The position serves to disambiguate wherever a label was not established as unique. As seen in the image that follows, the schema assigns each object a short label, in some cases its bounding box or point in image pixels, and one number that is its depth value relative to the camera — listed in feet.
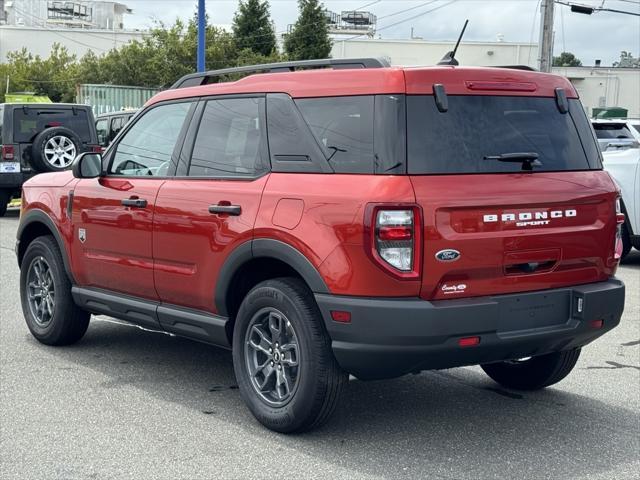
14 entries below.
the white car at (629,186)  35.88
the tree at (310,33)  192.13
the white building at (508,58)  222.28
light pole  68.74
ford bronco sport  13.65
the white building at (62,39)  258.37
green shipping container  123.03
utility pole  83.87
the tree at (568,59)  423.23
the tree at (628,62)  246.06
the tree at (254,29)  195.00
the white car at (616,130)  55.11
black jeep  50.49
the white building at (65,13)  311.47
